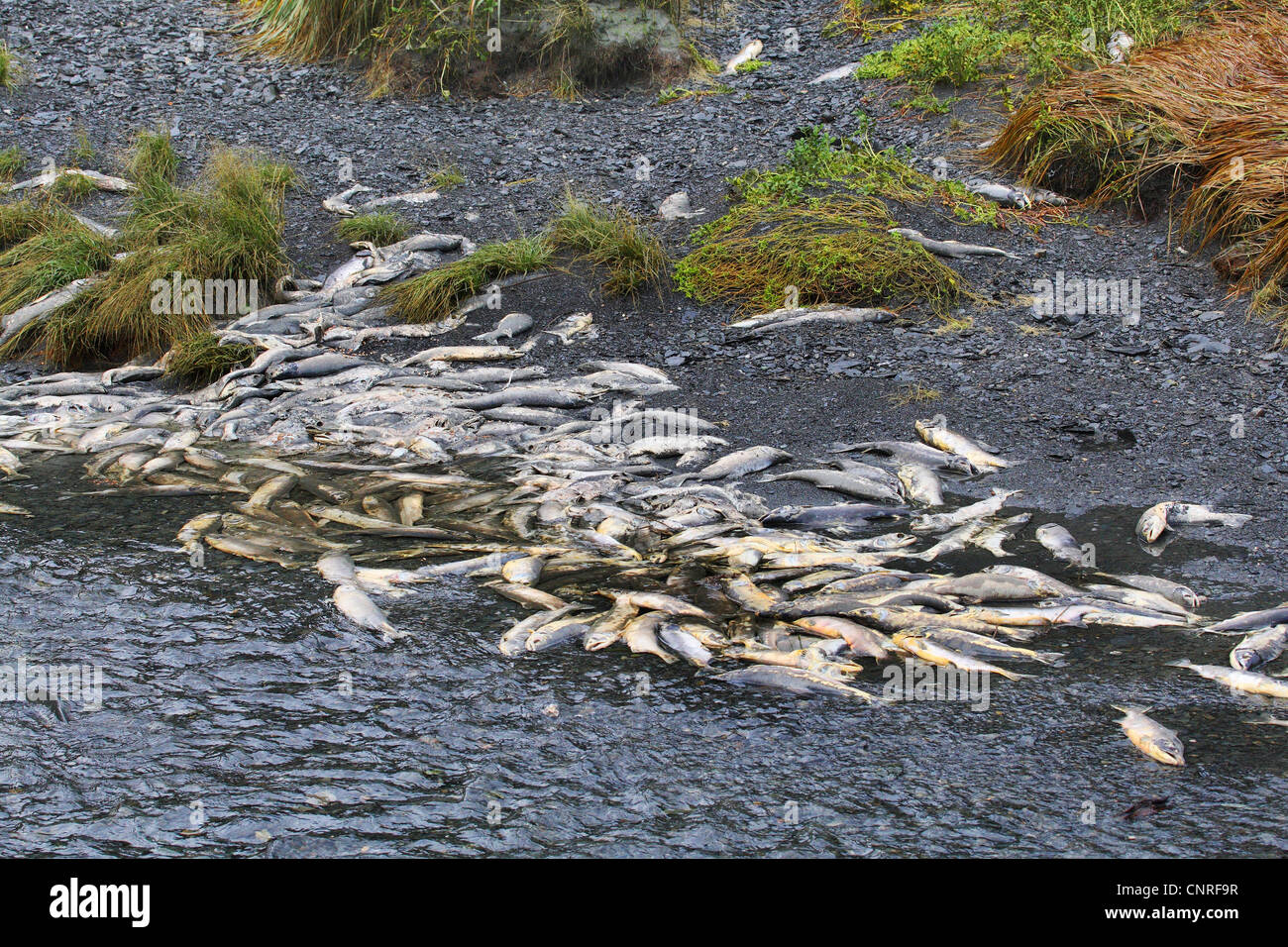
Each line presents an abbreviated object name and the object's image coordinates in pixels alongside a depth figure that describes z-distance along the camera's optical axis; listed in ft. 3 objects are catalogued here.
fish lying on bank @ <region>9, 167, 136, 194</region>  31.07
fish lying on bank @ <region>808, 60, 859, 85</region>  33.71
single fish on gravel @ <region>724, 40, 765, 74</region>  36.19
